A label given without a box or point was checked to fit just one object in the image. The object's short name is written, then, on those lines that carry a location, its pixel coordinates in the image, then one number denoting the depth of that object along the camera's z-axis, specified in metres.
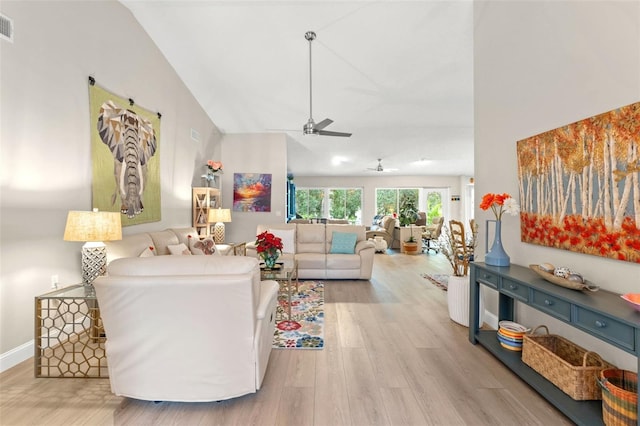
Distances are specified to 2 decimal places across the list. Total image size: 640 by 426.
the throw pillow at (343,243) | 5.11
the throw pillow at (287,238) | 5.16
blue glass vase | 2.54
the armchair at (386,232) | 8.43
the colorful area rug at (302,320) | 2.67
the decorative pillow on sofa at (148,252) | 3.25
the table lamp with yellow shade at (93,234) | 2.51
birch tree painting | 1.69
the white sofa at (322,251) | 4.84
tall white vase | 3.04
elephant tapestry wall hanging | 3.23
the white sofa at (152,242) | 3.04
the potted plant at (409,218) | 7.71
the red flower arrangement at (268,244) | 3.38
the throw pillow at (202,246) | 4.33
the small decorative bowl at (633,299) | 1.46
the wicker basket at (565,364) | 1.74
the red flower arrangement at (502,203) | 2.48
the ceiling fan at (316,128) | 4.21
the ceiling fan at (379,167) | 8.34
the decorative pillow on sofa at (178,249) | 3.93
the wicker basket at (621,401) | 1.41
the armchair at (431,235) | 8.25
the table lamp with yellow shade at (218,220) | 5.72
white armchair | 1.57
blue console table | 1.43
